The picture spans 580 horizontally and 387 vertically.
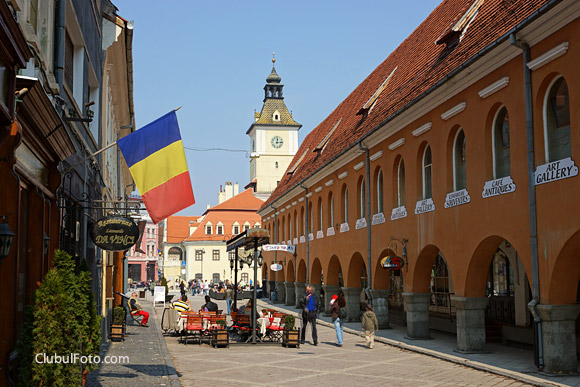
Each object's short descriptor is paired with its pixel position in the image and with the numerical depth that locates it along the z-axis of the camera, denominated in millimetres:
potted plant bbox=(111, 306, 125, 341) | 20575
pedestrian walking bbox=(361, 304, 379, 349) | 19281
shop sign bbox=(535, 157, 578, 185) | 12734
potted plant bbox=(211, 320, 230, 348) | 19484
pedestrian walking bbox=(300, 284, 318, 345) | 20547
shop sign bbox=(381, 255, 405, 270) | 21078
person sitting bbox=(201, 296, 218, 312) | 23141
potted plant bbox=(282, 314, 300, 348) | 19453
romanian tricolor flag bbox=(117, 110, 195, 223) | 11234
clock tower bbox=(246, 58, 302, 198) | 101188
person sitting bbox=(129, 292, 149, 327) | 27141
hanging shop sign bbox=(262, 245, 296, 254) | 22812
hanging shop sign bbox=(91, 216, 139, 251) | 12812
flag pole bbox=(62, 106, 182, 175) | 11258
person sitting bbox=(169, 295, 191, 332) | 24047
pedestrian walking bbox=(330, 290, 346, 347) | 20141
